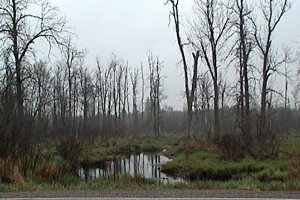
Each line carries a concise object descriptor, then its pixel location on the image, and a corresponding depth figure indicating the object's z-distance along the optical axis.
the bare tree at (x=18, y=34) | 25.82
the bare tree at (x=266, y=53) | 33.33
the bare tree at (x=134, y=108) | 61.66
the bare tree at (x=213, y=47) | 33.47
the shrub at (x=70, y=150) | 19.33
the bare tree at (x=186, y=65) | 33.62
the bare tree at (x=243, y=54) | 32.47
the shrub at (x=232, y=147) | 22.03
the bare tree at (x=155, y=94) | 55.59
